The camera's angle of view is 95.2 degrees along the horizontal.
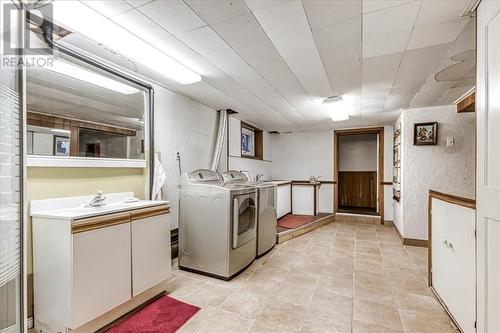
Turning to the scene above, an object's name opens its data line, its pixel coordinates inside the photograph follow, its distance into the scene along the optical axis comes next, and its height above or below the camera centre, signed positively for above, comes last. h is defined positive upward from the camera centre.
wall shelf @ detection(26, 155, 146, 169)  1.81 +0.04
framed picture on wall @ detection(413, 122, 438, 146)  3.63 +0.53
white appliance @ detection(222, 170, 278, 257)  3.32 -0.70
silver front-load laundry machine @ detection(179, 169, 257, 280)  2.60 -0.73
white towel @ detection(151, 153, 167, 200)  2.77 -0.17
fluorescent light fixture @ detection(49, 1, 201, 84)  1.54 +1.03
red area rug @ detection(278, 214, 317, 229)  4.63 -1.19
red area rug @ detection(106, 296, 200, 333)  1.80 -1.28
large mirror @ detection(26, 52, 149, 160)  1.85 +0.52
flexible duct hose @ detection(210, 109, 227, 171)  3.91 +0.47
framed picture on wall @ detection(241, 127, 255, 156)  5.18 +0.59
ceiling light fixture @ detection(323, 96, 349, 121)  3.49 +1.00
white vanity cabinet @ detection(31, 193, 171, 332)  1.58 -0.74
